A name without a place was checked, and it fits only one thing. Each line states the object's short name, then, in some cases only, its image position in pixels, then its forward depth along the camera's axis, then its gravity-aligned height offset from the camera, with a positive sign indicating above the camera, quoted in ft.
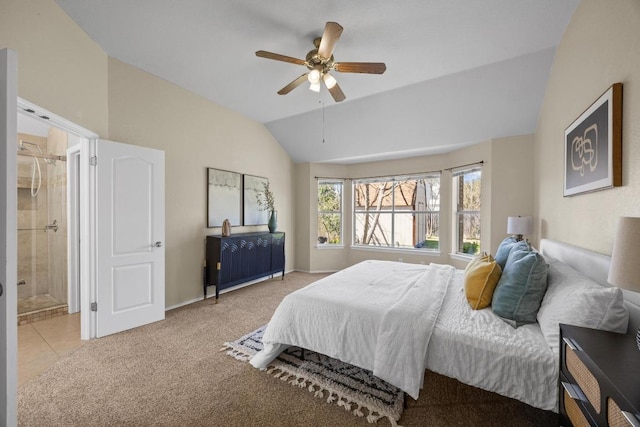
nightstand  2.67 -1.89
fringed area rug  5.64 -4.16
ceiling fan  7.11 +4.39
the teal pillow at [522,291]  5.52 -1.69
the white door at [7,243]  3.75 -0.43
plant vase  15.24 -0.59
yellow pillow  6.27 -1.73
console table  12.13 -2.30
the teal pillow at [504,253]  7.26 -1.15
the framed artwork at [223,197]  12.92 +0.83
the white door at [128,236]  8.79 -0.83
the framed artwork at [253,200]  14.87 +0.76
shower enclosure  11.32 -0.36
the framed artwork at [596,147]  5.18 +1.54
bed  4.38 -2.37
